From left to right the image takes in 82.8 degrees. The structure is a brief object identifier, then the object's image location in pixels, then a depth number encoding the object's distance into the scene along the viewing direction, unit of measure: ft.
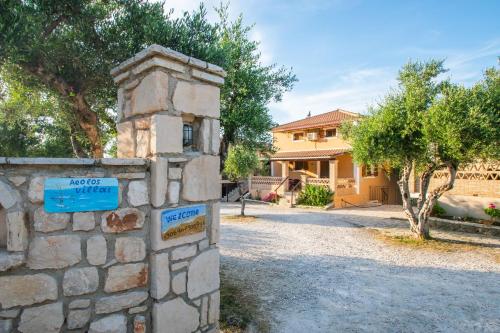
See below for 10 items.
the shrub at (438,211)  41.75
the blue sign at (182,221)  10.08
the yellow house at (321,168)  63.46
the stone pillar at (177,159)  9.89
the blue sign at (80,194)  8.40
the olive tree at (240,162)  51.04
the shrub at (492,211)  36.47
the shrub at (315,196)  60.03
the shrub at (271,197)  68.90
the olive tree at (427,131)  25.89
